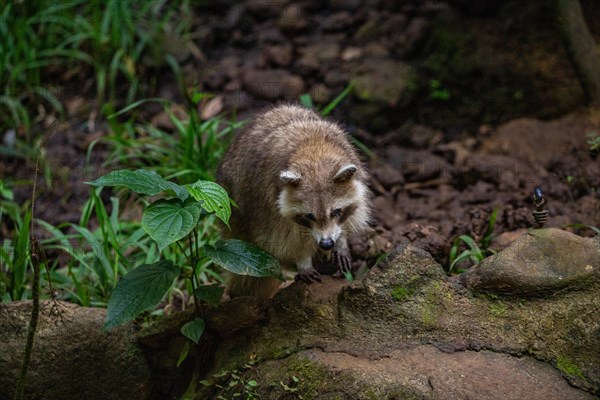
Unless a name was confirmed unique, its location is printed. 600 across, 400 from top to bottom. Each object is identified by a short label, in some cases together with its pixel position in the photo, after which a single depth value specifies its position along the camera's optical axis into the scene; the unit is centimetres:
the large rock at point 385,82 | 1359
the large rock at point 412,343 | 669
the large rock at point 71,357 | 797
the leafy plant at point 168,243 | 668
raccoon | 817
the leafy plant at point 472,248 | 932
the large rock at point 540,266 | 715
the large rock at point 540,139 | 1209
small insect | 782
